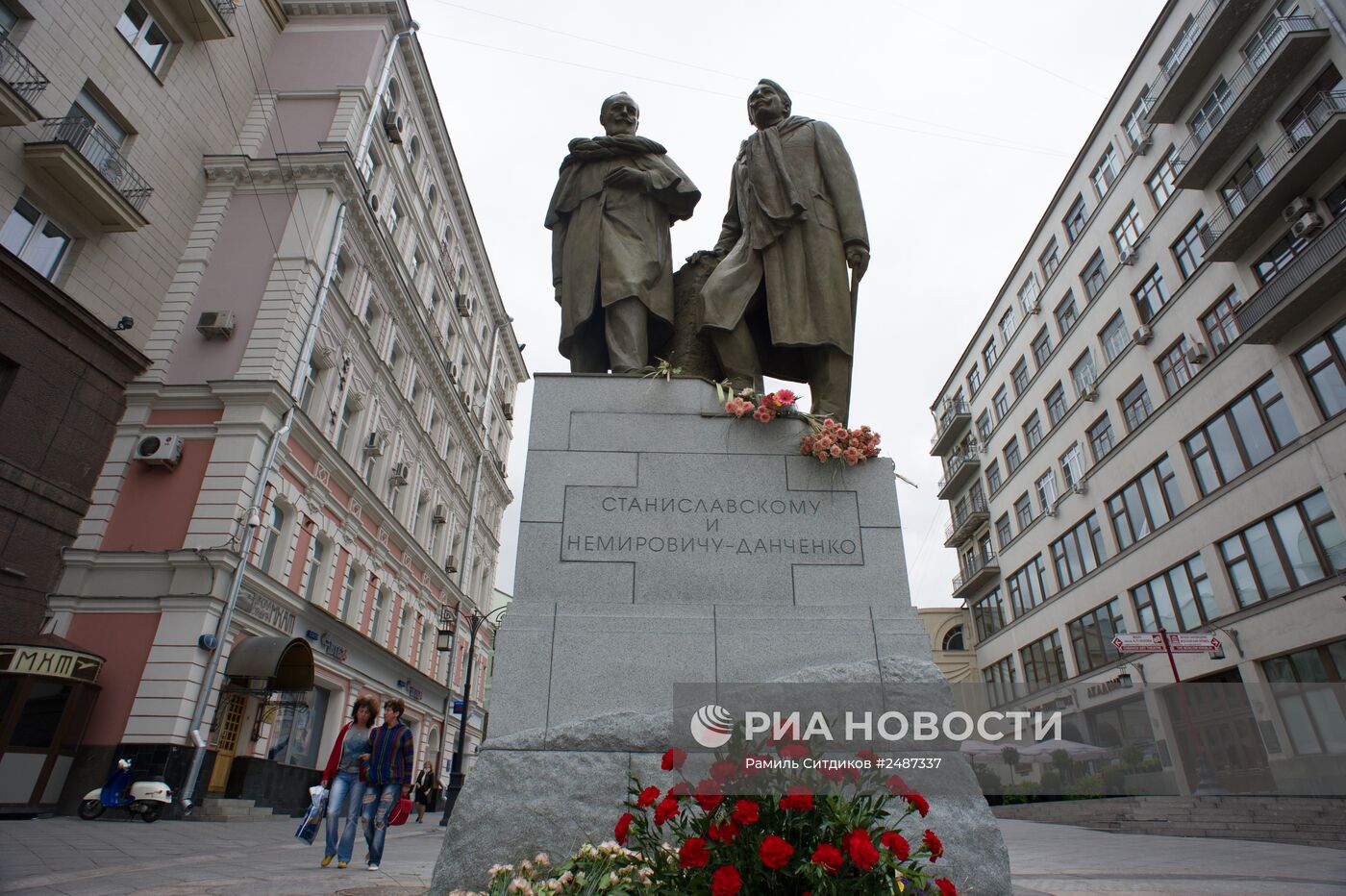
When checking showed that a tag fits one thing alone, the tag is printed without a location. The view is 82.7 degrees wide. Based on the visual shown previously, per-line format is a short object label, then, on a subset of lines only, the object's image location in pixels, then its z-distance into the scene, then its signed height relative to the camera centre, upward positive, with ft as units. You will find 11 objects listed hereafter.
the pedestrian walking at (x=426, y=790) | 81.97 +1.74
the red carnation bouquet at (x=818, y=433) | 17.43 +7.85
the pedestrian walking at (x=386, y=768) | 26.21 +1.22
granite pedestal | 12.91 +3.90
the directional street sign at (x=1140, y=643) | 54.54 +10.70
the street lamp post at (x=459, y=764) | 73.41 +4.21
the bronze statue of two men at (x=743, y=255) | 20.48 +14.09
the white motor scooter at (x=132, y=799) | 47.13 +0.34
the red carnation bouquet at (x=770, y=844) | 8.28 -0.38
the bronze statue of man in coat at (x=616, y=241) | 21.08 +15.00
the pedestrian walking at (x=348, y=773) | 26.31 +1.07
